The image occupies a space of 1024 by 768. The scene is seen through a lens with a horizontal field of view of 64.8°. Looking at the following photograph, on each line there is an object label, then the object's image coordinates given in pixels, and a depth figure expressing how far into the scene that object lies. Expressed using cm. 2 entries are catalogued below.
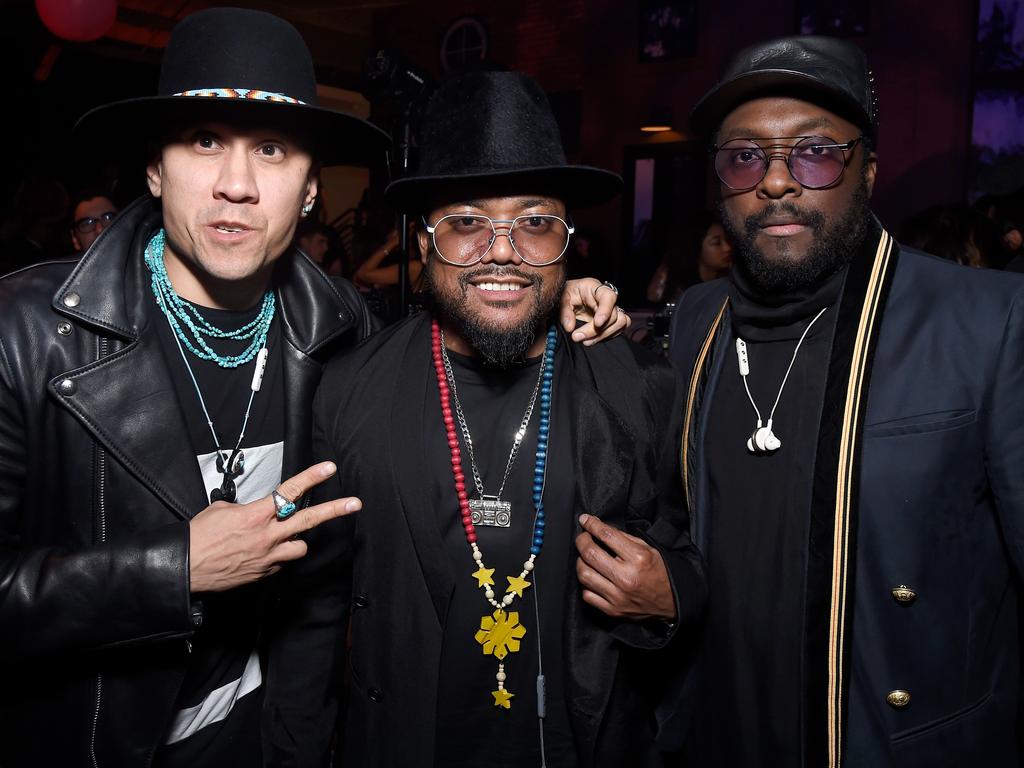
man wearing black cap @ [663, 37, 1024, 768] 173
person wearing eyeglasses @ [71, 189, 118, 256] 458
